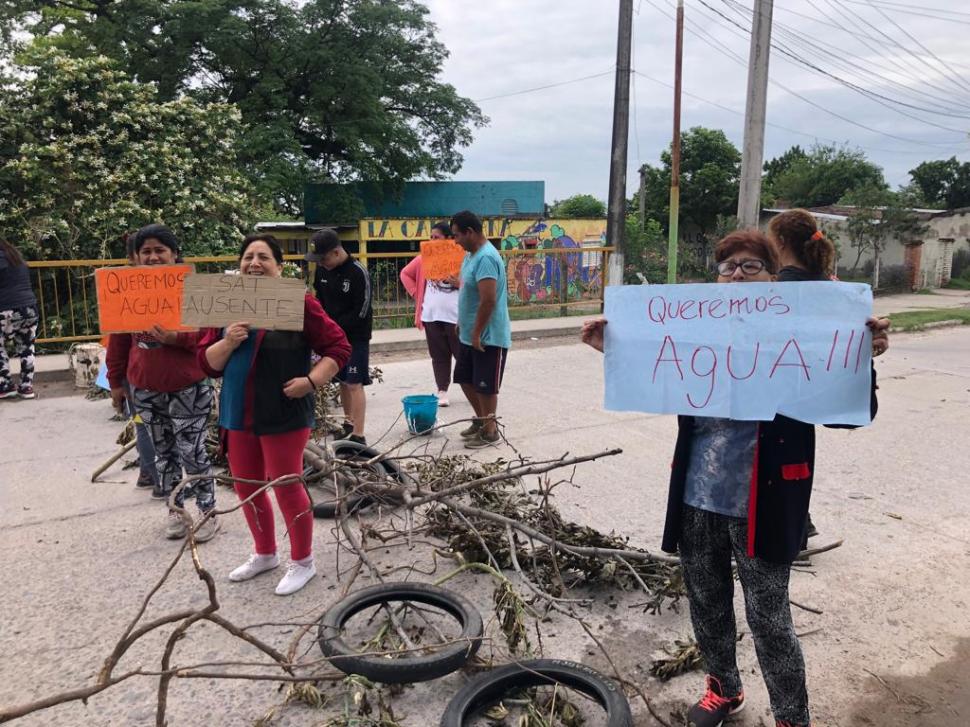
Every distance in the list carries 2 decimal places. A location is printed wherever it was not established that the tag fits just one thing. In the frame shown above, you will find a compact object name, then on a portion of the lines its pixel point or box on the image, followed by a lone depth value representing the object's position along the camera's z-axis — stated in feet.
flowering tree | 36.52
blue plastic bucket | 20.15
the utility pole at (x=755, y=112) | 38.22
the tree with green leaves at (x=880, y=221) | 74.74
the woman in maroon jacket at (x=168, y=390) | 13.15
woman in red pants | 10.93
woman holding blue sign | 7.18
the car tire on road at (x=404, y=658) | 8.84
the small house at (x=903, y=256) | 80.38
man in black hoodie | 18.17
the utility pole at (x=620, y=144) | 51.83
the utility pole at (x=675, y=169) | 51.01
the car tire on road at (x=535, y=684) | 8.07
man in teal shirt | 18.65
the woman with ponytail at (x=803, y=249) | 9.05
